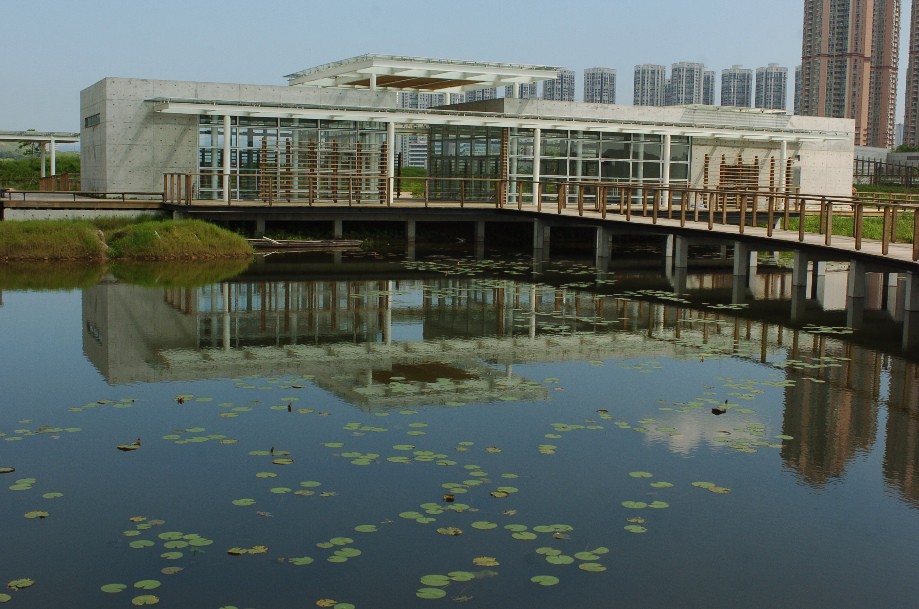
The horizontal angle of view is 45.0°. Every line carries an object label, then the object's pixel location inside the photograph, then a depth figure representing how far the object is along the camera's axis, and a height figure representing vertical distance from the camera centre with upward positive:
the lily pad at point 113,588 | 5.68 -1.93
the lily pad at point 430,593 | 5.67 -1.92
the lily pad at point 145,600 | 5.53 -1.94
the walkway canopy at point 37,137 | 44.97 +2.96
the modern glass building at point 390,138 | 28.94 +2.35
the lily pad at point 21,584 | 5.69 -1.93
